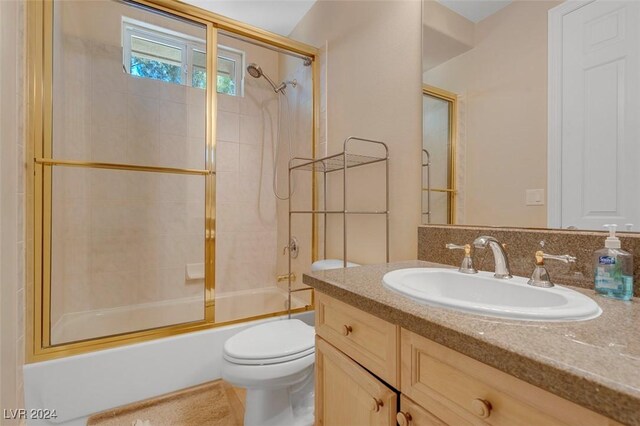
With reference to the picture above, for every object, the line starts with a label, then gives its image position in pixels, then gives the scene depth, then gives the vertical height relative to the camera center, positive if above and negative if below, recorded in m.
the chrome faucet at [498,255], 0.87 -0.13
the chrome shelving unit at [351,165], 1.49 +0.28
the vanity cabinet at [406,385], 0.44 -0.33
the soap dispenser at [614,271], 0.68 -0.14
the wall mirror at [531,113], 0.77 +0.32
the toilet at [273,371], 1.20 -0.65
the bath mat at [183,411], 1.41 -1.00
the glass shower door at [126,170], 1.71 +0.26
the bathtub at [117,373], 1.37 -0.82
